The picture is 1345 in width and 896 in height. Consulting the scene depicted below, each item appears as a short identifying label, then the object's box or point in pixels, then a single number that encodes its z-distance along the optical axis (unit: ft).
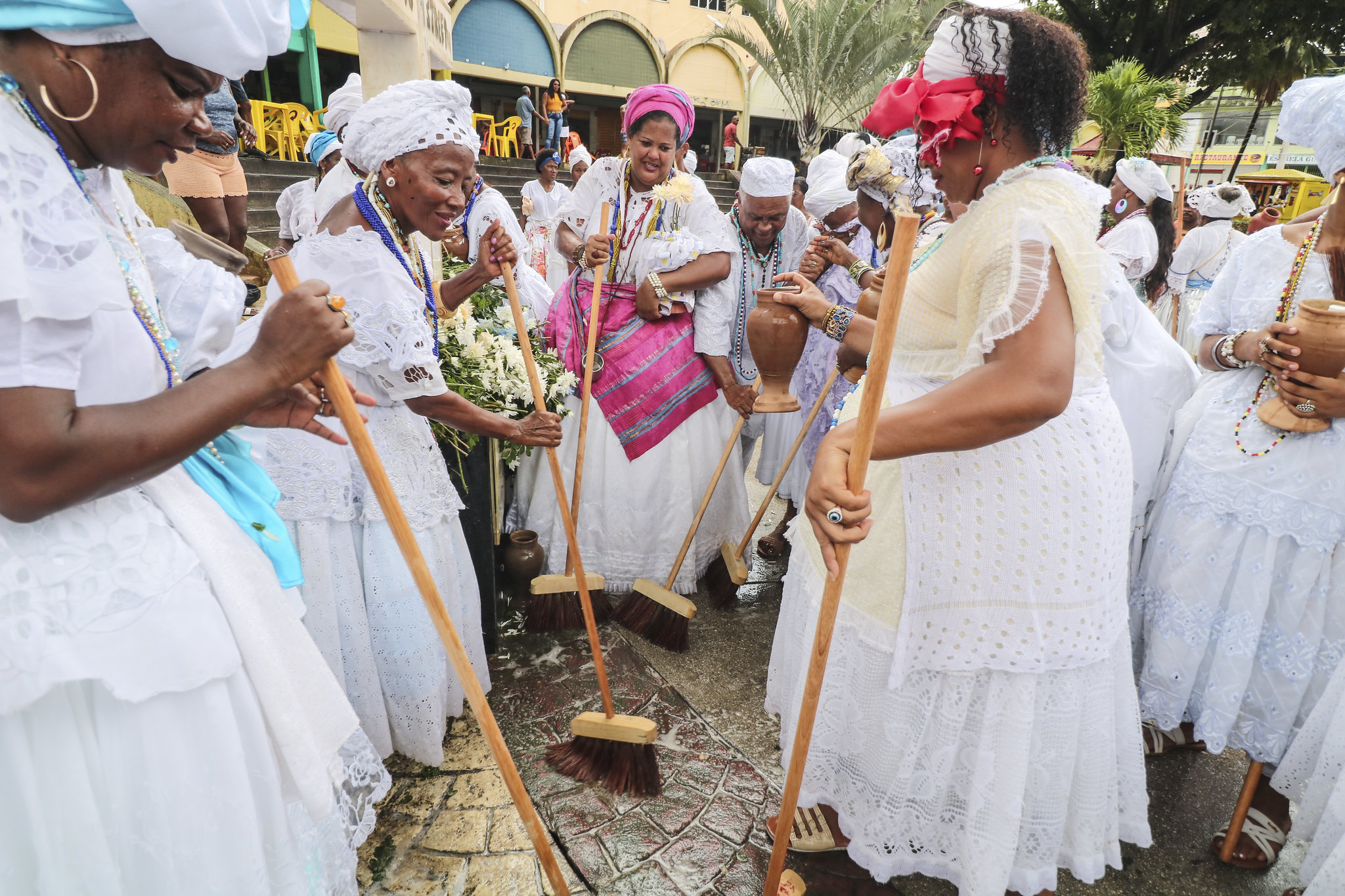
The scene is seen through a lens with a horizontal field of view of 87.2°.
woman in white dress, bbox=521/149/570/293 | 30.55
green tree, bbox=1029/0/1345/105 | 55.11
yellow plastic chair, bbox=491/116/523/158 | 59.47
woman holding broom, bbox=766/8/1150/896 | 5.17
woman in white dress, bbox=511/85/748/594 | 12.50
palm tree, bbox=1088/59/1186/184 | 44.09
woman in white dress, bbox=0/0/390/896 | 3.49
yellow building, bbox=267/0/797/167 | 52.80
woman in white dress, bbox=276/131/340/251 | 19.16
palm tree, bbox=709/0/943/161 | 56.95
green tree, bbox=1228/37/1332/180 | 60.83
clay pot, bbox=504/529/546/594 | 12.97
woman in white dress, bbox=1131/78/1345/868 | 7.87
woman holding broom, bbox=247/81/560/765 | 7.60
